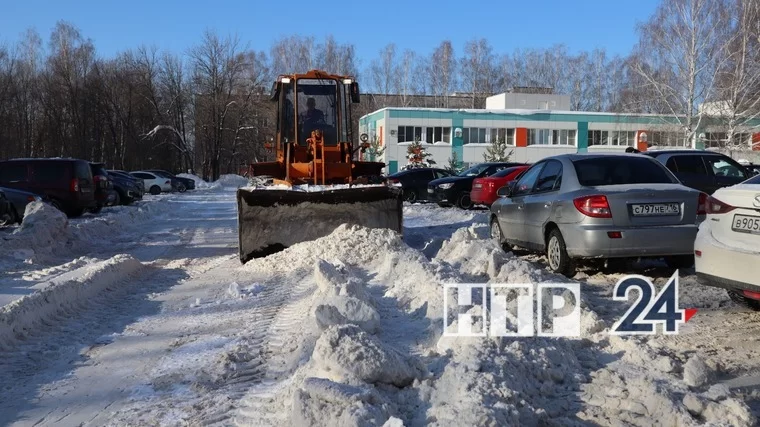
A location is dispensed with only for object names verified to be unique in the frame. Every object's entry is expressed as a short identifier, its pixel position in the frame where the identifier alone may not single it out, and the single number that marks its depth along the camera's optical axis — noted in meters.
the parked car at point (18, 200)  15.38
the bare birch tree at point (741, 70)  33.62
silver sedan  7.34
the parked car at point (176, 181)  41.46
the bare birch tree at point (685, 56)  35.03
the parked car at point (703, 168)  13.38
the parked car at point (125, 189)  25.45
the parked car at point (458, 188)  21.50
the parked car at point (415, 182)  25.70
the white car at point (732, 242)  5.26
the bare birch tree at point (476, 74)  77.31
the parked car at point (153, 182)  39.88
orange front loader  10.20
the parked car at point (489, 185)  18.16
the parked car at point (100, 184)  19.83
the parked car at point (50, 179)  17.84
